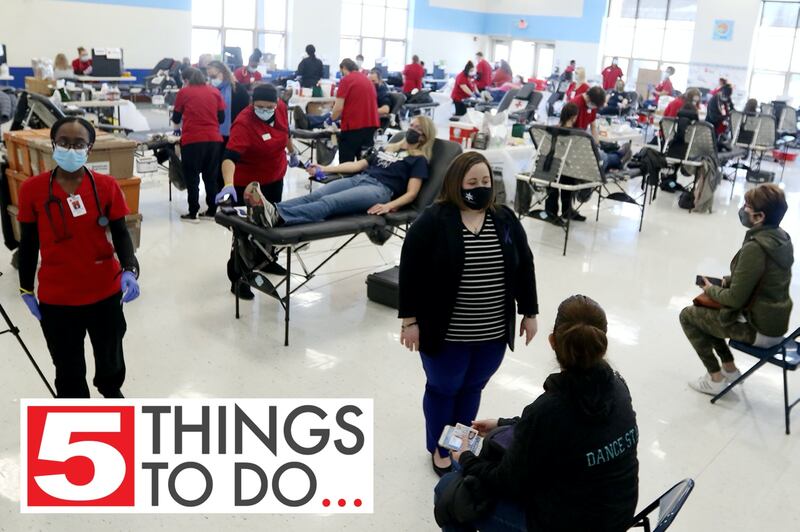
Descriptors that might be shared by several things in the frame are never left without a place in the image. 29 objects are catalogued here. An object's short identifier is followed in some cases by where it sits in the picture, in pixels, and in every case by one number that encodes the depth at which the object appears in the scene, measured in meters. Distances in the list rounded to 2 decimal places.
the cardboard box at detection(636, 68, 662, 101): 16.02
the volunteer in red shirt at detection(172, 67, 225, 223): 5.71
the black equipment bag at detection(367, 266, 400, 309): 4.37
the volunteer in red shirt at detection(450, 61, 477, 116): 13.27
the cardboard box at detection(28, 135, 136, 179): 4.33
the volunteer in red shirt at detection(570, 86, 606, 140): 6.03
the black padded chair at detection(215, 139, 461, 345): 3.72
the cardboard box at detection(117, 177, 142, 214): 4.72
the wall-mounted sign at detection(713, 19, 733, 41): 16.52
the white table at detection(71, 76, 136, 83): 11.02
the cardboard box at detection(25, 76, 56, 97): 9.27
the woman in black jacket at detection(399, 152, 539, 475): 2.42
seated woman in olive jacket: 3.09
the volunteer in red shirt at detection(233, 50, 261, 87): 10.95
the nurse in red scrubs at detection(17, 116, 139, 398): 2.40
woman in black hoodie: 1.68
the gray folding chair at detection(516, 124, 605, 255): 5.70
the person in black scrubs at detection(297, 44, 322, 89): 11.49
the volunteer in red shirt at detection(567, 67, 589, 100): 10.03
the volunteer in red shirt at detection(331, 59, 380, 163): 6.88
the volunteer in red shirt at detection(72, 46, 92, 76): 11.83
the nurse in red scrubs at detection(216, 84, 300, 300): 4.27
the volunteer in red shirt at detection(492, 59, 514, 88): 17.00
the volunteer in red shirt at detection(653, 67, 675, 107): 15.21
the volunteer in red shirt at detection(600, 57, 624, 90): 16.00
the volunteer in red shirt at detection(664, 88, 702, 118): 8.29
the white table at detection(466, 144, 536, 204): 6.67
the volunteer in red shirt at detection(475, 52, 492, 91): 15.23
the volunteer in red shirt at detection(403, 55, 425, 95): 13.57
